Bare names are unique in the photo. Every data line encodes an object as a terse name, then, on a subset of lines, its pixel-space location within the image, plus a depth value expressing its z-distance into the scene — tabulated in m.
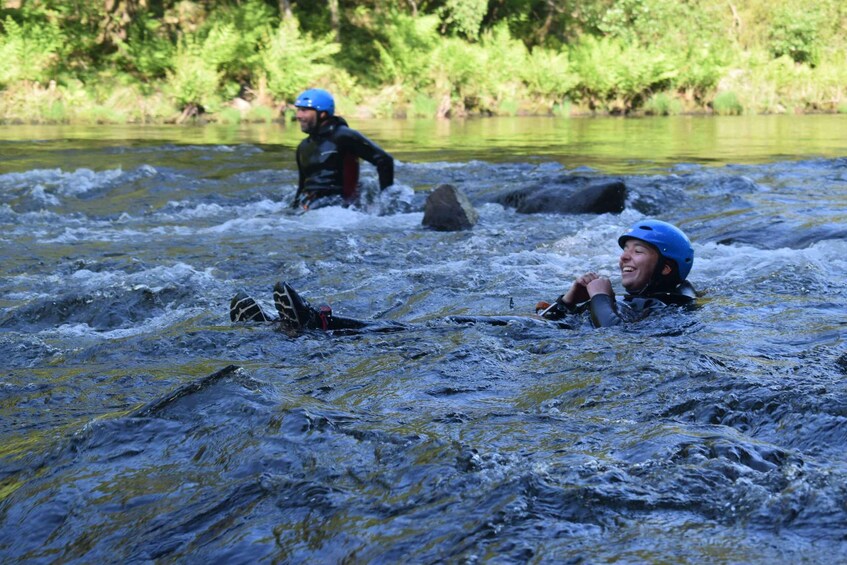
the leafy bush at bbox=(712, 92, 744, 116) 33.91
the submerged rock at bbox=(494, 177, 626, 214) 10.80
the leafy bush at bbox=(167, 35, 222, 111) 28.83
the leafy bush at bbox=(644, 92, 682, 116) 34.41
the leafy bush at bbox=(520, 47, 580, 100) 34.47
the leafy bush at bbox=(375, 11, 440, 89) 33.41
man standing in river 10.97
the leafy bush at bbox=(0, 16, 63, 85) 28.19
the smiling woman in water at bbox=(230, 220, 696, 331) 5.46
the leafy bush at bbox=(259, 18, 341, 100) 30.08
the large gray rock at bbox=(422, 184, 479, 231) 9.94
